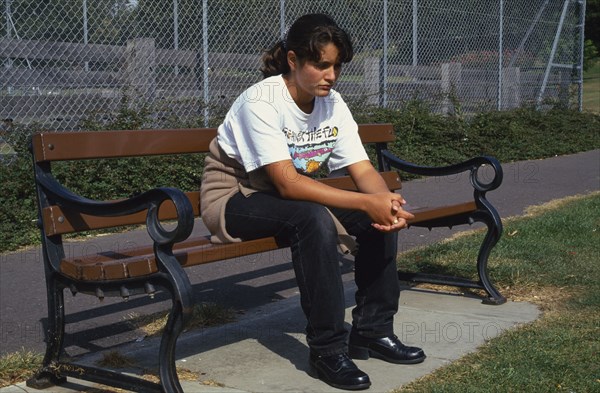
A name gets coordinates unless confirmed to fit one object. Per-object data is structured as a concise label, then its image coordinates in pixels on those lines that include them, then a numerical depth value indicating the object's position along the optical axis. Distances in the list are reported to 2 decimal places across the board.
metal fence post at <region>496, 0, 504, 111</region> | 14.80
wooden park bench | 3.36
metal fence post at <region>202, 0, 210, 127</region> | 8.97
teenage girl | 3.76
